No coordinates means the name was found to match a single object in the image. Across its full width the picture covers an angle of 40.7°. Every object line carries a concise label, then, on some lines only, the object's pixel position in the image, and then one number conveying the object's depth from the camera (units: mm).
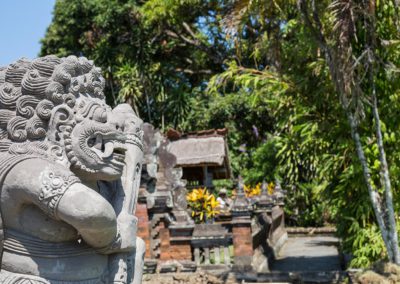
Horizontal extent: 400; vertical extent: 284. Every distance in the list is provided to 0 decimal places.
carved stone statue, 2562
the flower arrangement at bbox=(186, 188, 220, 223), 15109
